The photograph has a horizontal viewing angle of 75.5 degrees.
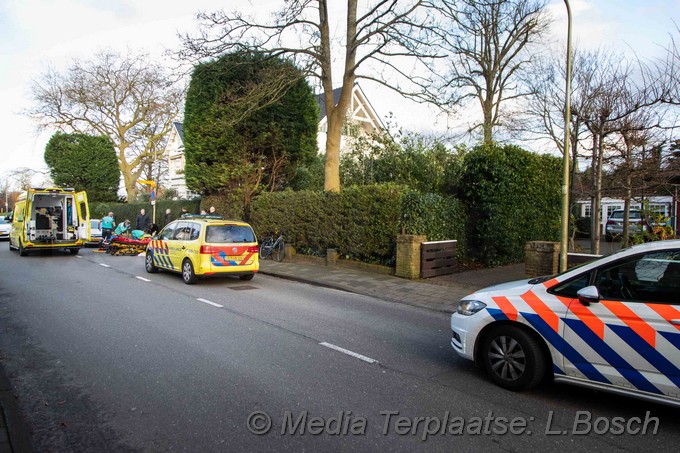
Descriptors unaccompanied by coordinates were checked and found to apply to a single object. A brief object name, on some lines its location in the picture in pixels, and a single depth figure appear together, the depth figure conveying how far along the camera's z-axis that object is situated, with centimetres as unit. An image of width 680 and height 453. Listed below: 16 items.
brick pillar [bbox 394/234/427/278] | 1146
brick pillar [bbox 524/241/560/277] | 991
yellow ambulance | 1680
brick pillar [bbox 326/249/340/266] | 1377
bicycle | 1557
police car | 361
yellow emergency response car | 1048
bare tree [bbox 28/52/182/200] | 3409
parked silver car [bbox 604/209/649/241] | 2381
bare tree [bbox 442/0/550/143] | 2273
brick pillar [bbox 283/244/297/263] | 1549
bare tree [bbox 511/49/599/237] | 1186
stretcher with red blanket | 1775
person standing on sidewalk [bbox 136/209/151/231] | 2016
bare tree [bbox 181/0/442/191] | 1408
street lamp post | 882
